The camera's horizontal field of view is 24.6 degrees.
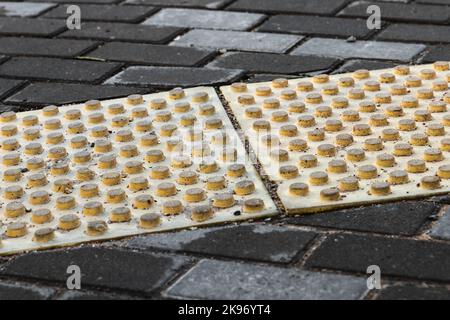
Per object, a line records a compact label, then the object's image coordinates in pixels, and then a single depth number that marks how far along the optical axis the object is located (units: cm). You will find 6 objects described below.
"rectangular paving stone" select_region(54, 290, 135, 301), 274
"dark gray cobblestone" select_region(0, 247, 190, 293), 283
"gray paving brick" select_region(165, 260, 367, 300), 271
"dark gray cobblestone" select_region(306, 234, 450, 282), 281
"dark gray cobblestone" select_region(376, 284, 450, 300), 266
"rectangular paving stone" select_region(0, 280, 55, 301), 278
